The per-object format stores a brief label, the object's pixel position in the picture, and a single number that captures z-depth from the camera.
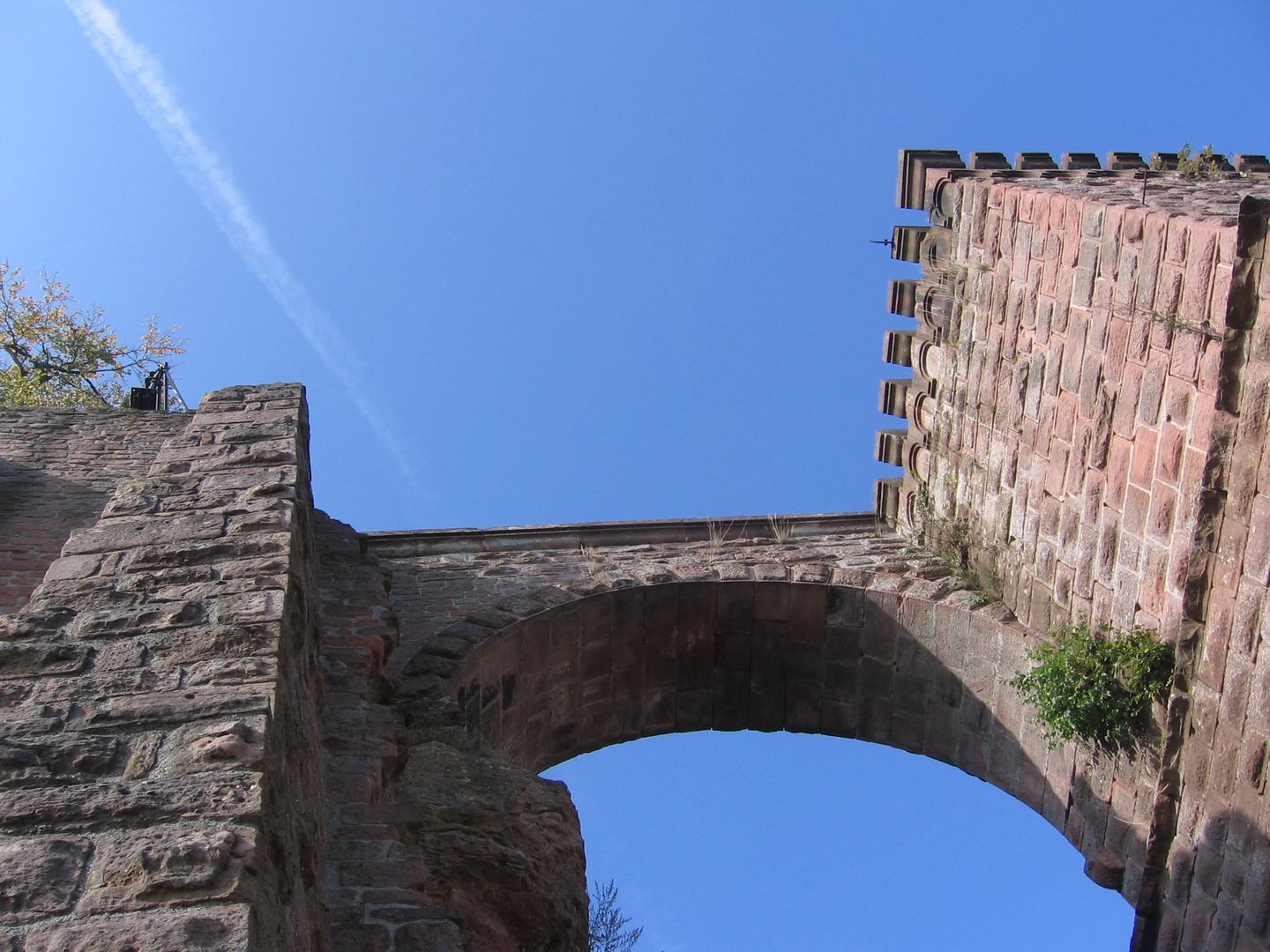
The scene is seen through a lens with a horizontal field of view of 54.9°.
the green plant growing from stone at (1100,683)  6.29
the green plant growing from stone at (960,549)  8.30
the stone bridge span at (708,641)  7.92
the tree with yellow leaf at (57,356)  19.59
